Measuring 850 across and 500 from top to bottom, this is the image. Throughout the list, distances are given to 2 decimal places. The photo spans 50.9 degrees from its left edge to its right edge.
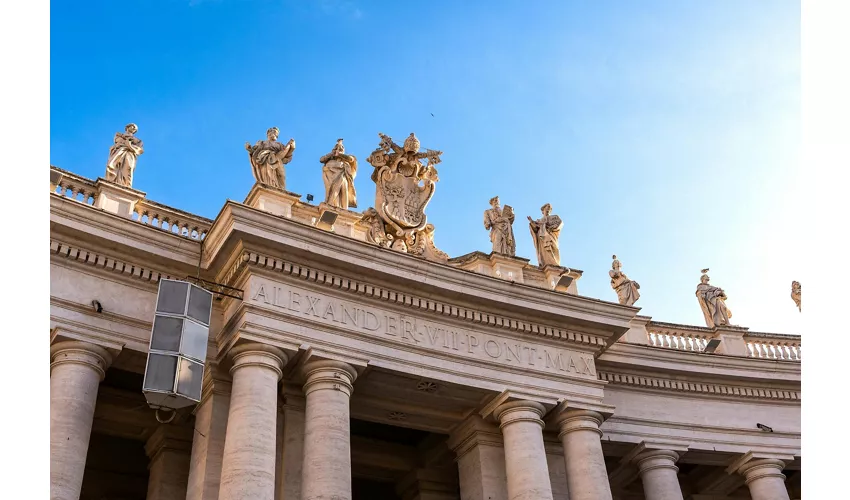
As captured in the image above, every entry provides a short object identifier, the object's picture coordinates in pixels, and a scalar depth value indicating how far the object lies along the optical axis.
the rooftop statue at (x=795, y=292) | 29.79
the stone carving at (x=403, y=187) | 23.47
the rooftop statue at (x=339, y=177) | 23.02
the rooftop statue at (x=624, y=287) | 28.11
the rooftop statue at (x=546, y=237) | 25.62
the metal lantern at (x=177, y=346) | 17.44
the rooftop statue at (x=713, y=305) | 28.78
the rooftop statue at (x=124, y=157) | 21.41
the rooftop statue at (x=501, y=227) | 25.11
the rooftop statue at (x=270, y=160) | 22.02
